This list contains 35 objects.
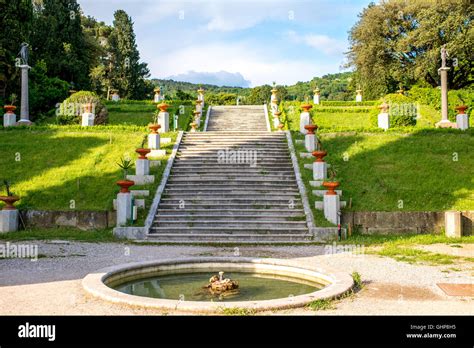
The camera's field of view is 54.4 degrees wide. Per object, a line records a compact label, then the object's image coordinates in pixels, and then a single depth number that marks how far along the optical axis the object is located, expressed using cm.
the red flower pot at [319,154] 1708
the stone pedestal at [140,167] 1769
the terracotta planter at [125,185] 1490
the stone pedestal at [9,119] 2584
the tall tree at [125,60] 5300
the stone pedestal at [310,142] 2042
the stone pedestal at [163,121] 2383
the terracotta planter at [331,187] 1491
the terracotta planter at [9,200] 1526
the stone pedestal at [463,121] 2350
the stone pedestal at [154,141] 2027
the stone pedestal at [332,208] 1496
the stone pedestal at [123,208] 1503
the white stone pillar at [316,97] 4056
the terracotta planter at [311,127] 1973
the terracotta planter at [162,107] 2244
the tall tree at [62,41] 4281
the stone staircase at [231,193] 1492
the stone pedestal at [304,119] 2403
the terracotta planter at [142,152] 1716
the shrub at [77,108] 2705
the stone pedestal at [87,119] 2538
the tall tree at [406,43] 4150
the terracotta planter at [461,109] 2377
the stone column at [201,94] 3962
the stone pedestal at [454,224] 1438
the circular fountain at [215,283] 672
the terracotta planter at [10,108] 2576
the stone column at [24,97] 2742
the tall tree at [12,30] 3262
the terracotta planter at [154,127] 1962
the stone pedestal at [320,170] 1753
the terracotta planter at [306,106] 2320
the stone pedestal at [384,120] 2477
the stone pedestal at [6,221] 1518
